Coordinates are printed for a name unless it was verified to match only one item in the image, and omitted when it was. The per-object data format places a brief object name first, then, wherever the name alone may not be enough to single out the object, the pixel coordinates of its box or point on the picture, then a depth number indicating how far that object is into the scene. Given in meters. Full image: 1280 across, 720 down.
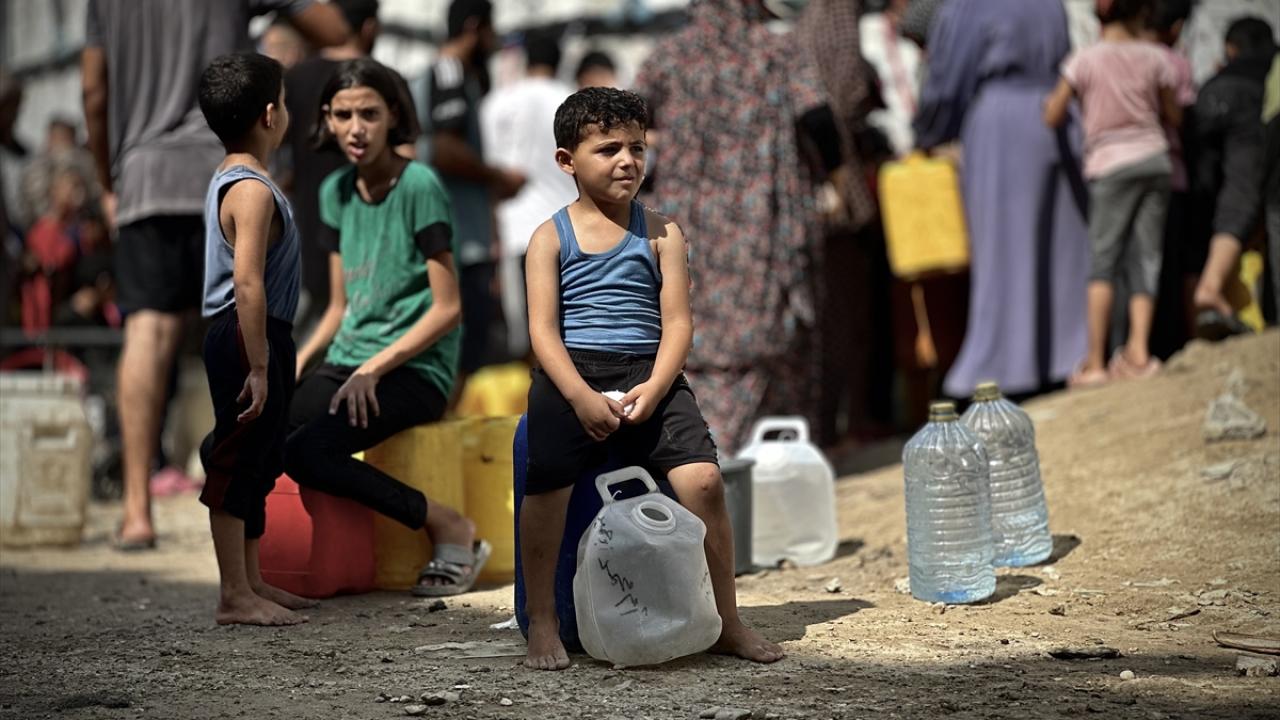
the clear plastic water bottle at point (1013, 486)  10.01
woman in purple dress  15.30
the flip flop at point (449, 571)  9.78
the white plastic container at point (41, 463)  13.48
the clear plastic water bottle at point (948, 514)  9.14
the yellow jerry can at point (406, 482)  10.09
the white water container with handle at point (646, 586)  7.48
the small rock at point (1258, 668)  7.10
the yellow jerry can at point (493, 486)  10.45
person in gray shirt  12.29
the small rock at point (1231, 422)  11.24
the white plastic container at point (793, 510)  11.24
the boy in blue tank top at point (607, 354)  7.77
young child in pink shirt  14.30
